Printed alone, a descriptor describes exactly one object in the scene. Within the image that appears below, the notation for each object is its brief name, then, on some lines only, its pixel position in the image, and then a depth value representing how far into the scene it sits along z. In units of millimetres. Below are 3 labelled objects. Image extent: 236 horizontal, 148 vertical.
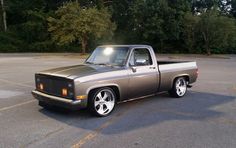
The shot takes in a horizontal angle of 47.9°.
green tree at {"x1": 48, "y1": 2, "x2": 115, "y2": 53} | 29675
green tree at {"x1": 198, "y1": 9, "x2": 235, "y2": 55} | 27734
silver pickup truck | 5625
